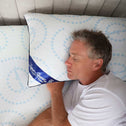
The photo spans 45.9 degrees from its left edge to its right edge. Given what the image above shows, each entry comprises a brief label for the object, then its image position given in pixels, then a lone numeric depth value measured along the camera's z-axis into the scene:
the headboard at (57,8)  0.92
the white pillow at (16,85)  0.93
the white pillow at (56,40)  0.88
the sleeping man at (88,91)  0.73
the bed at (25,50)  0.93
